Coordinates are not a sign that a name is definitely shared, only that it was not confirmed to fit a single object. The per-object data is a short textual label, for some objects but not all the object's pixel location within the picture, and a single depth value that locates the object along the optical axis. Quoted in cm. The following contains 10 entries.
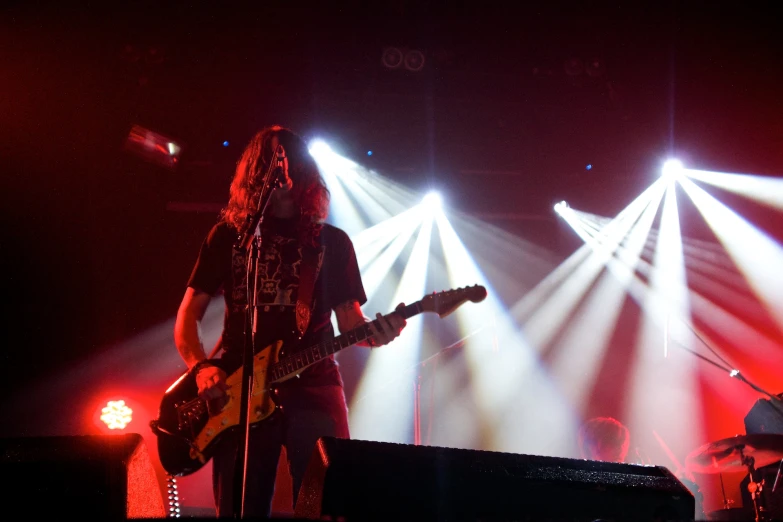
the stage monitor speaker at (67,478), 148
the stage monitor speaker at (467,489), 149
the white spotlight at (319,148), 727
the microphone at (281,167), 228
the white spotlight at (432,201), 793
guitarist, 271
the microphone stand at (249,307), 204
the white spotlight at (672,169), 729
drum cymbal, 450
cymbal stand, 471
